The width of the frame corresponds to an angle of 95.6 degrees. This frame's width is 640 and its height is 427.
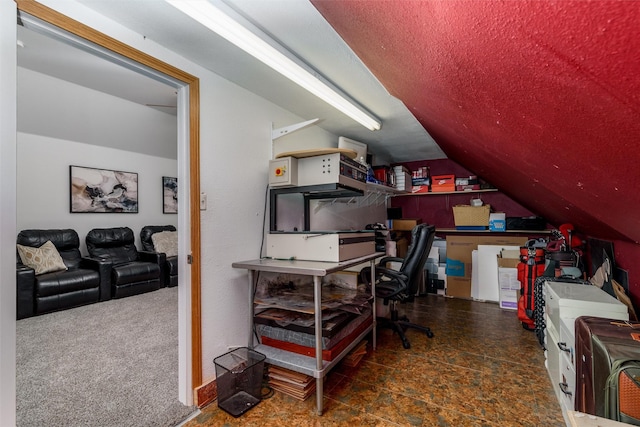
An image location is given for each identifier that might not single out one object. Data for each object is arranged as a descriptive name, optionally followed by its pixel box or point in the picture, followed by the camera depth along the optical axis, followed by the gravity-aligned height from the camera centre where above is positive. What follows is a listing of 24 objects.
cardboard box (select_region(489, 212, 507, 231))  4.00 -0.14
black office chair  2.62 -0.55
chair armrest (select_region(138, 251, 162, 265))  4.73 -0.66
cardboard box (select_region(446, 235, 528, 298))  4.11 -0.69
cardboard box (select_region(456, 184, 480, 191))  4.24 +0.38
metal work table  1.72 -0.66
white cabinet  1.53 -0.62
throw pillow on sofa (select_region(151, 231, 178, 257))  5.12 -0.47
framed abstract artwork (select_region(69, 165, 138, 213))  4.51 +0.45
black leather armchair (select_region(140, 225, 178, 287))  4.79 -0.59
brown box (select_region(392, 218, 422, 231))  4.57 -0.17
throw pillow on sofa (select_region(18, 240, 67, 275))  3.61 -0.51
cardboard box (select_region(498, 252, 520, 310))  3.60 -0.88
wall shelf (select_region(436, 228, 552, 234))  3.86 -0.27
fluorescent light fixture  1.09 +0.79
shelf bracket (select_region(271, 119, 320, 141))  2.29 +0.70
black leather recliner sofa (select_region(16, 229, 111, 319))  3.29 -0.77
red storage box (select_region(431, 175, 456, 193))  4.35 +0.45
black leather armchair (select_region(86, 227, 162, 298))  4.12 -0.70
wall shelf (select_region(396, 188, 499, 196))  4.20 +0.31
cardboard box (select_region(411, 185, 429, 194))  4.52 +0.38
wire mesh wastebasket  1.79 -1.06
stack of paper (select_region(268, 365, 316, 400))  1.85 -1.10
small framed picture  5.69 +0.44
